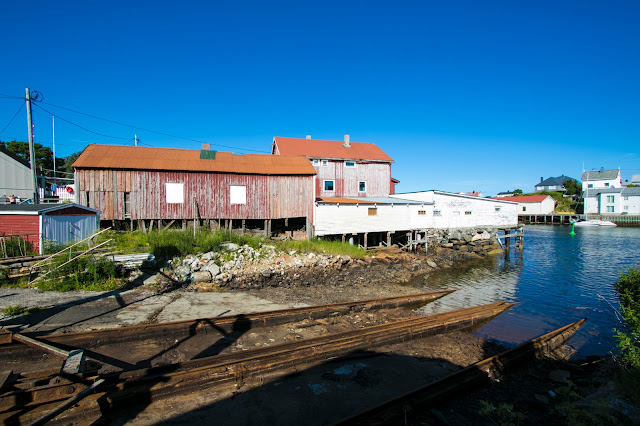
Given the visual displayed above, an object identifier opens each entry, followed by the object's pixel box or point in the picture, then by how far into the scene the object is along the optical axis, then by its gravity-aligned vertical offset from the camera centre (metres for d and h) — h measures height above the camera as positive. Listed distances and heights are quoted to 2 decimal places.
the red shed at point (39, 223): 15.73 -0.49
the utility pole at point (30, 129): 19.40 +4.82
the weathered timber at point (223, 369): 5.55 -3.20
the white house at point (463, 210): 32.28 -0.02
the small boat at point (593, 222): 65.69 -2.66
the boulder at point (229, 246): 18.92 -1.96
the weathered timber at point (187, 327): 8.26 -3.20
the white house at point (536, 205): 78.06 +0.98
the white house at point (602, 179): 84.31 +7.47
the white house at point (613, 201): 70.06 +1.63
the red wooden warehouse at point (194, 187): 22.20 +1.69
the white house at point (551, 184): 106.88 +8.09
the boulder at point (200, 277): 15.49 -3.00
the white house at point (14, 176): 29.52 +3.34
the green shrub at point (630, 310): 7.97 -2.82
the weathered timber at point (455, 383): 5.64 -3.64
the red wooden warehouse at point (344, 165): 33.91 +4.54
